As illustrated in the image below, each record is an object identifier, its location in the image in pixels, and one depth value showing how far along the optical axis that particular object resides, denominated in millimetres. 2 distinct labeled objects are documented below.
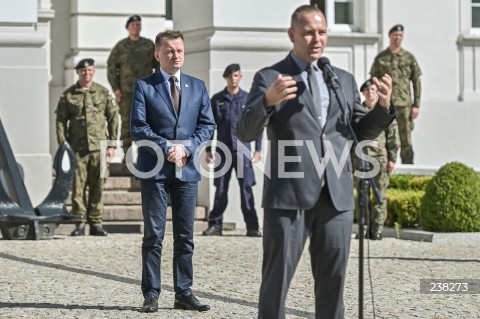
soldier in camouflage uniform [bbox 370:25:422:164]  19312
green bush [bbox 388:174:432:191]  17281
